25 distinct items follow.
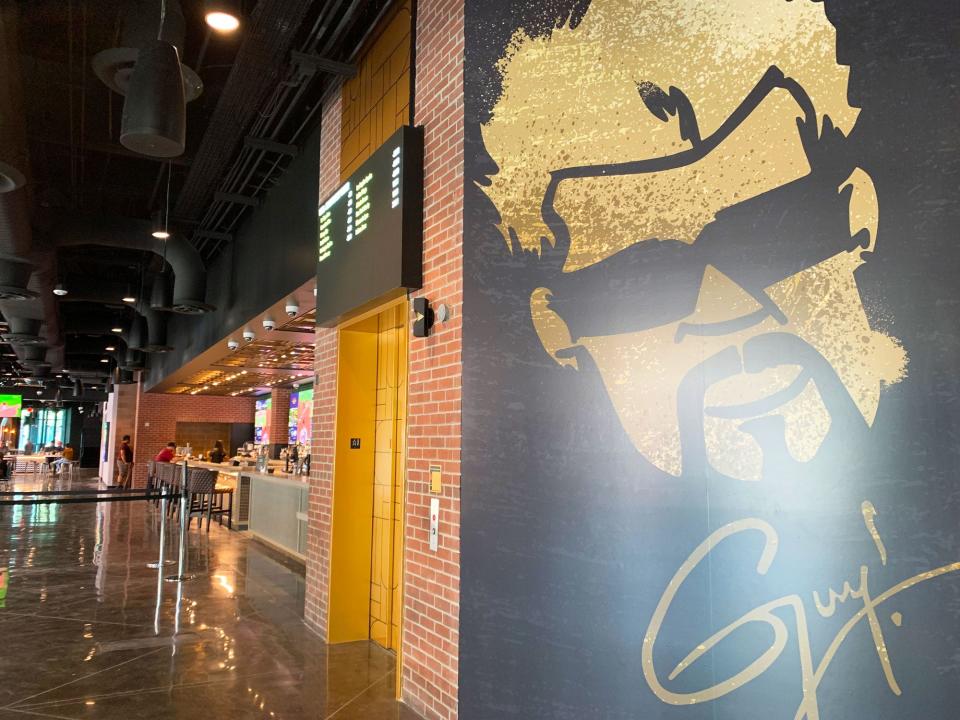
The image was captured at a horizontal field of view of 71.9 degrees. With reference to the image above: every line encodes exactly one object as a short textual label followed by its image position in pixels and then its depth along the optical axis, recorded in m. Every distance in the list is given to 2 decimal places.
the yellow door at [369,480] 4.80
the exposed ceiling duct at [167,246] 8.19
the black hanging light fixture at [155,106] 3.41
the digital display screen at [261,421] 21.64
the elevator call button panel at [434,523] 3.47
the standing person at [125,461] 17.42
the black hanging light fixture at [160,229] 7.98
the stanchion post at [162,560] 6.72
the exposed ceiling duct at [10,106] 4.23
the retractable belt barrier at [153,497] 5.71
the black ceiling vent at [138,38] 4.07
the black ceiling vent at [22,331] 11.16
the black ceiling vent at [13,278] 7.65
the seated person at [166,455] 14.49
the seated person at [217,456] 14.89
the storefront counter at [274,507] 8.28
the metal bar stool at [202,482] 10.55
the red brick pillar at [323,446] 5.04
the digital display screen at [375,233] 3.88
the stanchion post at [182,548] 6.73
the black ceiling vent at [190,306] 8.20
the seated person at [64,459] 27.22
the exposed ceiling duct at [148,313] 11.77
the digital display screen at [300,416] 18.55
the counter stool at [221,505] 11.31
